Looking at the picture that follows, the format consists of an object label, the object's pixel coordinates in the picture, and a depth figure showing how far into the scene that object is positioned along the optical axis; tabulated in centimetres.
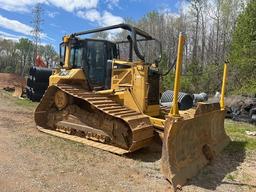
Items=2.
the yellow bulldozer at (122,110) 329
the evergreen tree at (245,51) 1106
